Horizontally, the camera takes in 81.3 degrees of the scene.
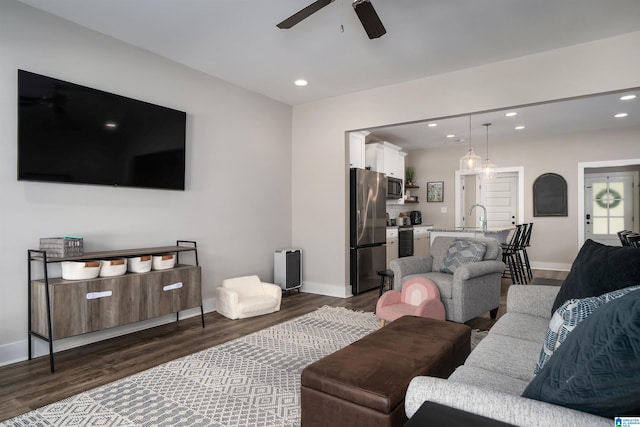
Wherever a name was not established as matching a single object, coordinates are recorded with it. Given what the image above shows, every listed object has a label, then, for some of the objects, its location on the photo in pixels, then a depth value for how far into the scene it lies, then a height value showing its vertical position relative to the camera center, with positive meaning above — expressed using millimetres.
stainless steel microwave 6938 +485
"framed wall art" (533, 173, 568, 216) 7191 +348
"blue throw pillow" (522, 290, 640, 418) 811 -356
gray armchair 3484 -649
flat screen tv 2824 +670
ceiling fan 2236 +1239
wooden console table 2686 -675
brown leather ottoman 1451 -704
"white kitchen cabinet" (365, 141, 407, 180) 6547 +1025
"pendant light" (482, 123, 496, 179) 6490 +737
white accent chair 3992 -955
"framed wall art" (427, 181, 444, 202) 8438 +506
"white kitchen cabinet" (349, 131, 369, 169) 5340 +948
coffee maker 8414 -83
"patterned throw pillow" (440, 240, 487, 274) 3877 -429
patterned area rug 2004 -1103
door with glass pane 7402 +137
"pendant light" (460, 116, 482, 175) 5645 +793
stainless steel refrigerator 5188 -209
